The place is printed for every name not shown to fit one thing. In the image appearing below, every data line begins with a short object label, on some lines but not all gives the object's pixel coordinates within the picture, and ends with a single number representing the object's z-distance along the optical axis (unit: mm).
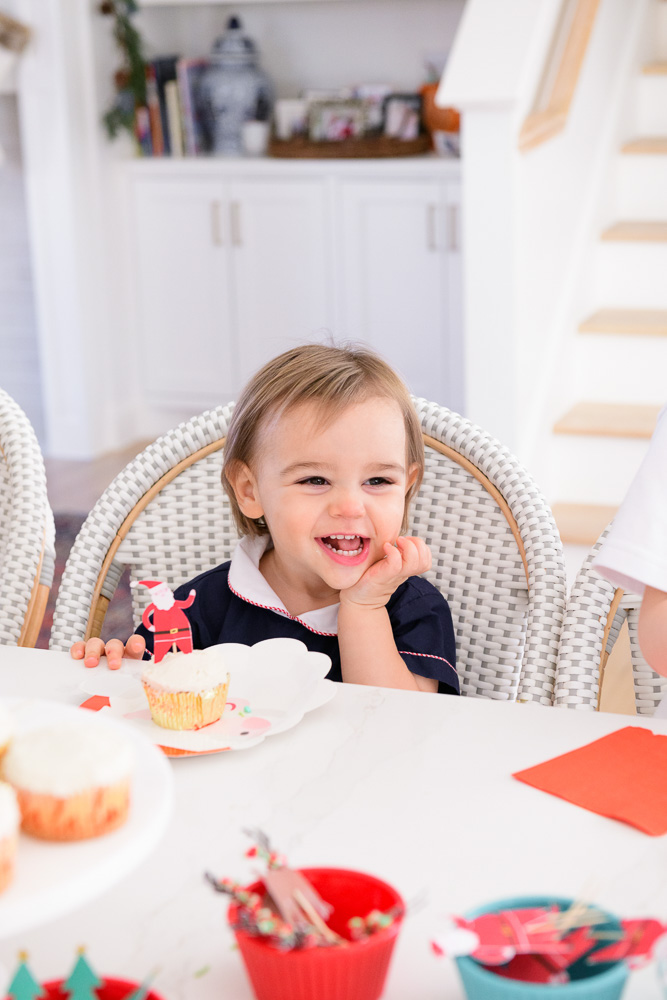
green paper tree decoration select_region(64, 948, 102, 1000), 632
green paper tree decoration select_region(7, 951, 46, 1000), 623
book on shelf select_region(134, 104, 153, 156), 4395
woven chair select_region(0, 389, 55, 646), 1382
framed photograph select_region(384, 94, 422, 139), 4238
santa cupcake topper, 1046
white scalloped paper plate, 960
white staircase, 2994
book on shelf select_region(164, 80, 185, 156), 4398
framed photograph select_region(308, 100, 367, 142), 4316
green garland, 4266
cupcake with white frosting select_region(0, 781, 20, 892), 608
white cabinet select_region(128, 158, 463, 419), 4176
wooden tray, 4145
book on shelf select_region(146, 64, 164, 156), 4371
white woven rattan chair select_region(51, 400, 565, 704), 1344
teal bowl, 587
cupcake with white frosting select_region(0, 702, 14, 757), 698
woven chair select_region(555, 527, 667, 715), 1190
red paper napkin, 844
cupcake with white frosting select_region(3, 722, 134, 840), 652
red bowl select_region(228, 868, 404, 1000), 623
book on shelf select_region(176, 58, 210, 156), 4398
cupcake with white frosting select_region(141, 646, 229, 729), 976
